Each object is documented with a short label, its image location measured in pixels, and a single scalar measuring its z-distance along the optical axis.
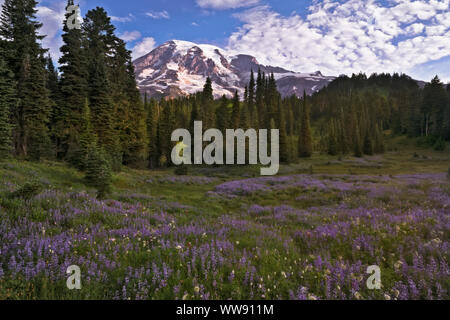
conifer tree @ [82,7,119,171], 33.47
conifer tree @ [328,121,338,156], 72.56
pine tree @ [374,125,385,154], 75.00
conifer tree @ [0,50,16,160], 21.72
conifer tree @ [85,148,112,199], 17.00
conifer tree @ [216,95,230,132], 62.09
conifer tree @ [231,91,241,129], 62.04
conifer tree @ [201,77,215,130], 61.88
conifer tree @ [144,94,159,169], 62.76
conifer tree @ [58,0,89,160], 33.06
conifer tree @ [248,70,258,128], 93.80
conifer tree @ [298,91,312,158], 70.50
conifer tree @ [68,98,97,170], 25.55
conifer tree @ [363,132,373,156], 69.94
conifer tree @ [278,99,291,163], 56.28
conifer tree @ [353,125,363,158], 66.56
